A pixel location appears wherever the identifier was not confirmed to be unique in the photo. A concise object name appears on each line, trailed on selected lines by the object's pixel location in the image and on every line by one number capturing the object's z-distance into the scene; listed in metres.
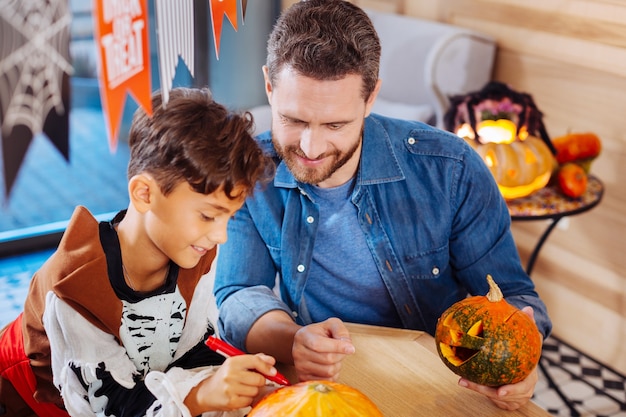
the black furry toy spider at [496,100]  2.64
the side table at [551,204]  2.46
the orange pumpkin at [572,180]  2.53
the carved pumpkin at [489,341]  1.21
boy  1.15
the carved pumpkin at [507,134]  2.51
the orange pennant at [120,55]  0.88
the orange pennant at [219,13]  1.12
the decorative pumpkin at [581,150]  2.65
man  1.63
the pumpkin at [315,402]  0.99
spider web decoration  0.79
